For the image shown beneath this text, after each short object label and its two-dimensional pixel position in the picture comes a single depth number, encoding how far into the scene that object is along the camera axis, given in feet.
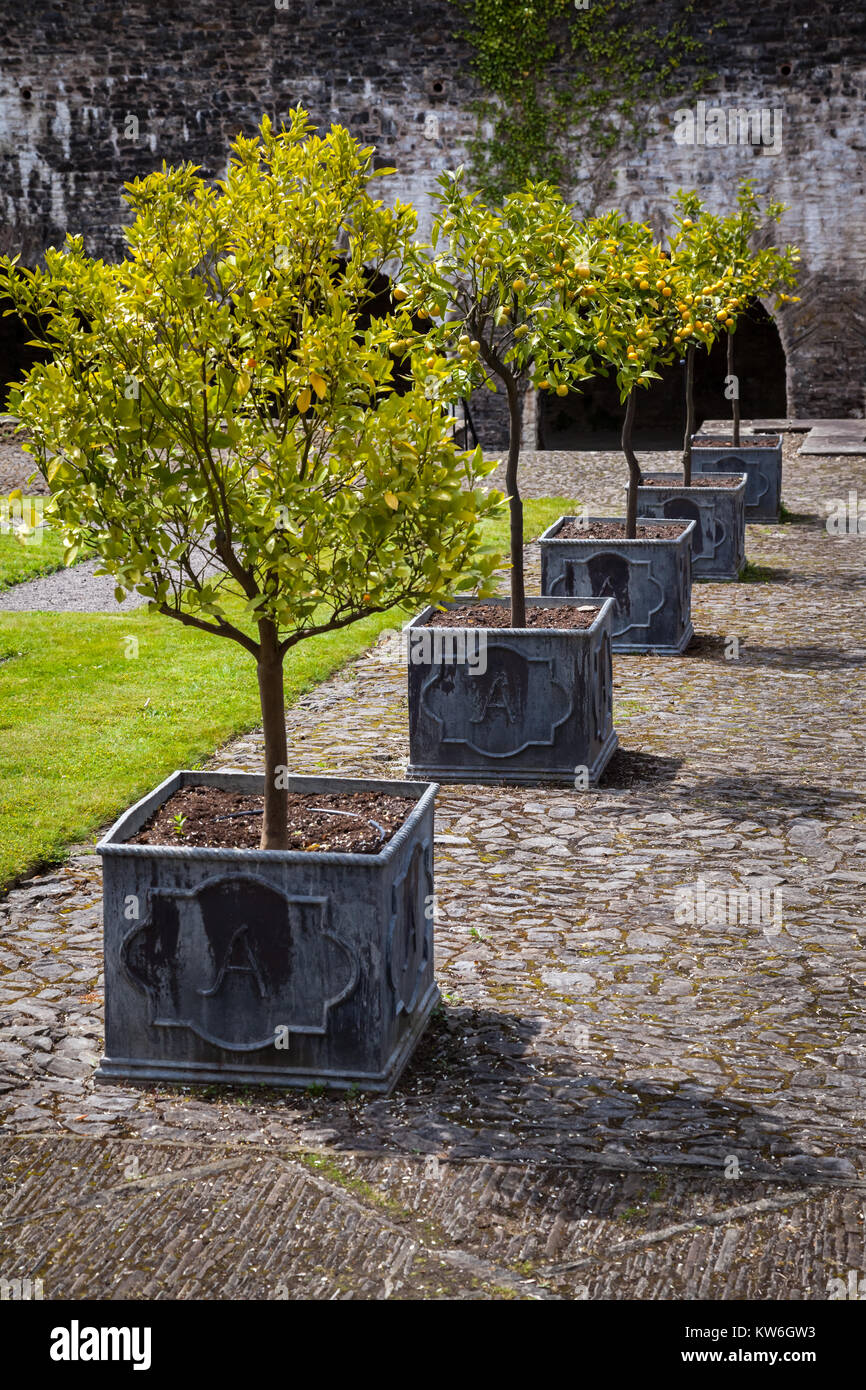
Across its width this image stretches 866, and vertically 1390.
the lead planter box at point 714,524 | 37.29
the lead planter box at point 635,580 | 29.86
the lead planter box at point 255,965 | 12.65
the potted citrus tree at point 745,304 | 36.42
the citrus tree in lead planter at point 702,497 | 34.96
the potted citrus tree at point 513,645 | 21.39
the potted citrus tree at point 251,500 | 12.40
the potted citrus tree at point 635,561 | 29.30
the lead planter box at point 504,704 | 22.00
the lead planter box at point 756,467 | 44.93
